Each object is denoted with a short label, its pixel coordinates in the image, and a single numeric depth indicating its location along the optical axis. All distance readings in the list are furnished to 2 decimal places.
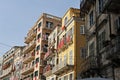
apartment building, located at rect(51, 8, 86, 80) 35.90
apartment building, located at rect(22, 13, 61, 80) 54.94
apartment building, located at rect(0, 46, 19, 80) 78.19
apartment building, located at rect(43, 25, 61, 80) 45.25
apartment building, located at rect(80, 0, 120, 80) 20.30
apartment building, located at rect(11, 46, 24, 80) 70.81
